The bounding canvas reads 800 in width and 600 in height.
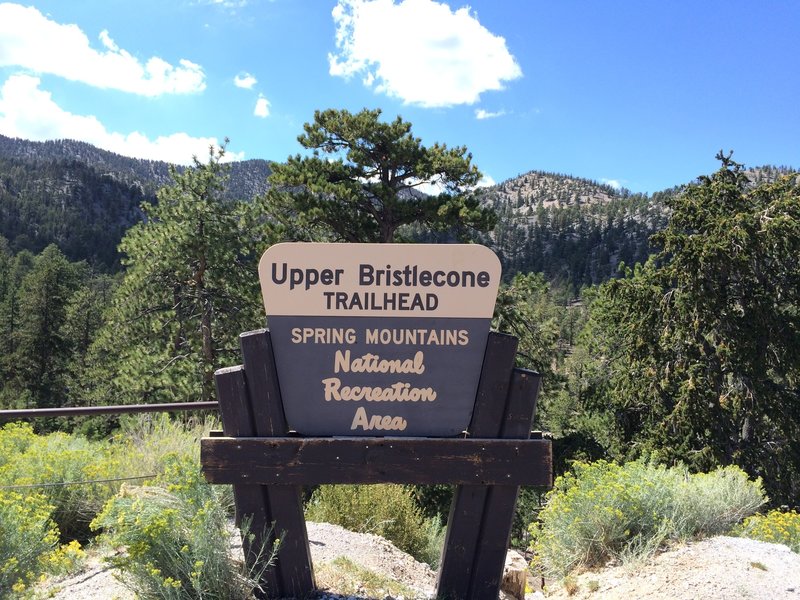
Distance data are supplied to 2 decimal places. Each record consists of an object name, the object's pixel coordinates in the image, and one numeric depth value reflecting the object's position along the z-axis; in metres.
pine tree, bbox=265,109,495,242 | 14.80
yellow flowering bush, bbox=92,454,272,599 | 2.80
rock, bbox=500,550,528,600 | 4.73
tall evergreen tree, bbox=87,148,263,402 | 14.25
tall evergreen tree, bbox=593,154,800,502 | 13.46
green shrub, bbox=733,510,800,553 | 4.63
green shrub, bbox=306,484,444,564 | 5.48
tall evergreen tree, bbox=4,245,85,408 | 36.84
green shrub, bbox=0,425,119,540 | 4.49
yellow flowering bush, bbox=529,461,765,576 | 4.17
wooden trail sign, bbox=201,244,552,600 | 3.16
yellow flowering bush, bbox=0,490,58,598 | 2.98
